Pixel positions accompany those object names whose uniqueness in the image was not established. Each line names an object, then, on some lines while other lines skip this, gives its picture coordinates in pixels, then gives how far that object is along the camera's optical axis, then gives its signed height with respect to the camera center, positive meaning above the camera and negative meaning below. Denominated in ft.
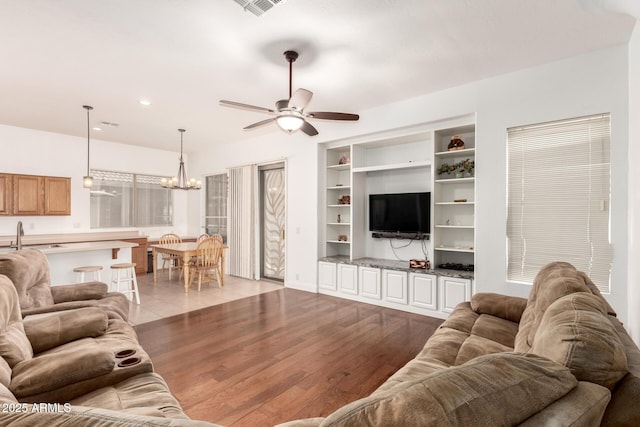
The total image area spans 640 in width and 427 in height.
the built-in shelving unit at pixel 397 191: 13.91 +0.30
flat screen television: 14.88 +0.11
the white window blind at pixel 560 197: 10.34 +0.64
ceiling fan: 9.66 +3.36
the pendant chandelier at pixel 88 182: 17.01 +1.73
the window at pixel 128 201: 22.99 +1.03
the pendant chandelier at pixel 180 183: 19.98 +2.05
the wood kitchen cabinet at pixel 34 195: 18.38 +1.15
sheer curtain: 21.58 -0.57
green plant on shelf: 13.79 +2.16
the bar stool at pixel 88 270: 14.20 -2.55
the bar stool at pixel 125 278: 15.20 -3.19
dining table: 18.03 -2.23
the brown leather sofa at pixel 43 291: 7.74 -2.25
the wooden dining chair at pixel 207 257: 18.54 -2.57
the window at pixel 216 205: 25.00 +0.76
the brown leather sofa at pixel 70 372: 4.55 -2.54
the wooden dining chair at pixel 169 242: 22.19 -2.03
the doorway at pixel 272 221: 20.83 -0.42
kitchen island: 14.03 -1.96
